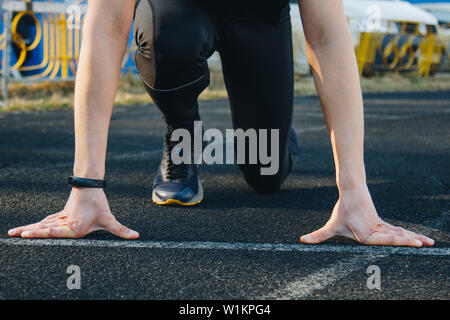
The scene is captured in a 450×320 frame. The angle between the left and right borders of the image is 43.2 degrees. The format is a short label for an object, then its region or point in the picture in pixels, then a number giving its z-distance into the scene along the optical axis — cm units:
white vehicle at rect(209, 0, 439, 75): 995
